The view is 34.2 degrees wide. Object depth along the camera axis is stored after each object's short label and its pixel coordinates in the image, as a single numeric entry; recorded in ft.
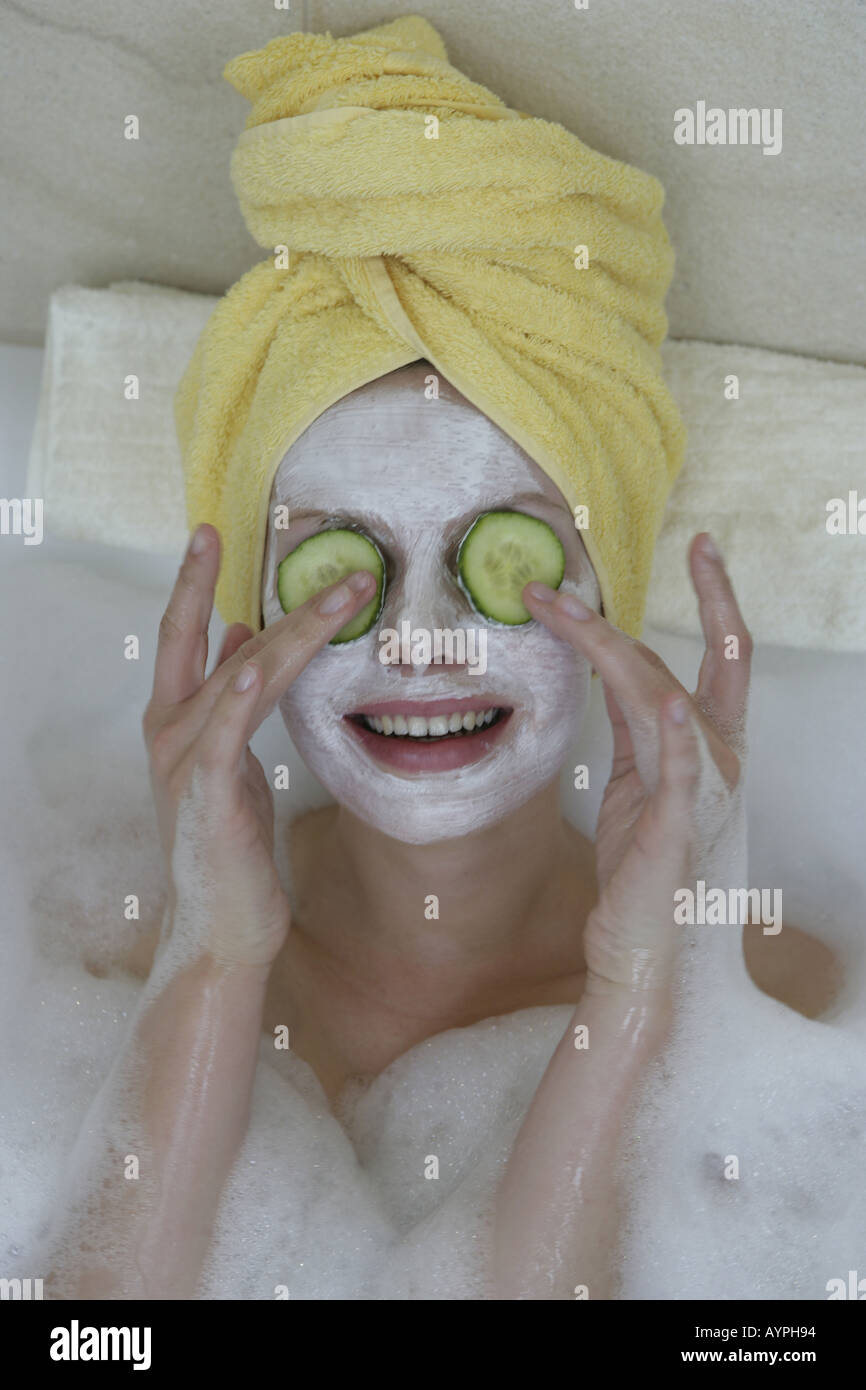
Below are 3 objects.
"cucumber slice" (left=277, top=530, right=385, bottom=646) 4.33
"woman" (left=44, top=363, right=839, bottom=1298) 4.05
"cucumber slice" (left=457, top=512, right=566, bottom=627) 4.30
